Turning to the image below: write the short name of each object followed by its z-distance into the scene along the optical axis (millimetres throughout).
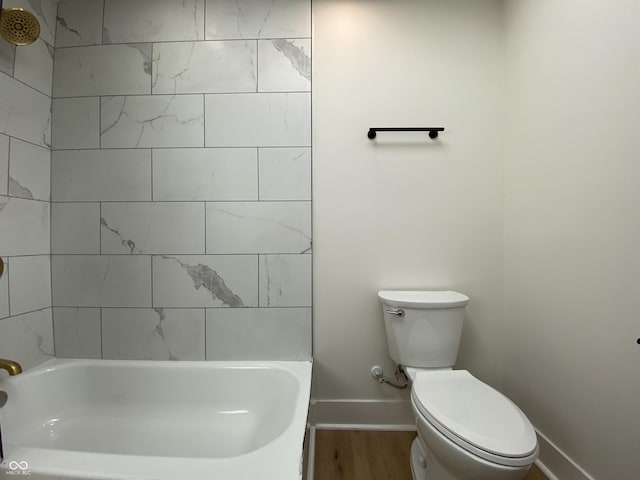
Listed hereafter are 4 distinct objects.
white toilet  767
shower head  1012
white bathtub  1104
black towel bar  1324
